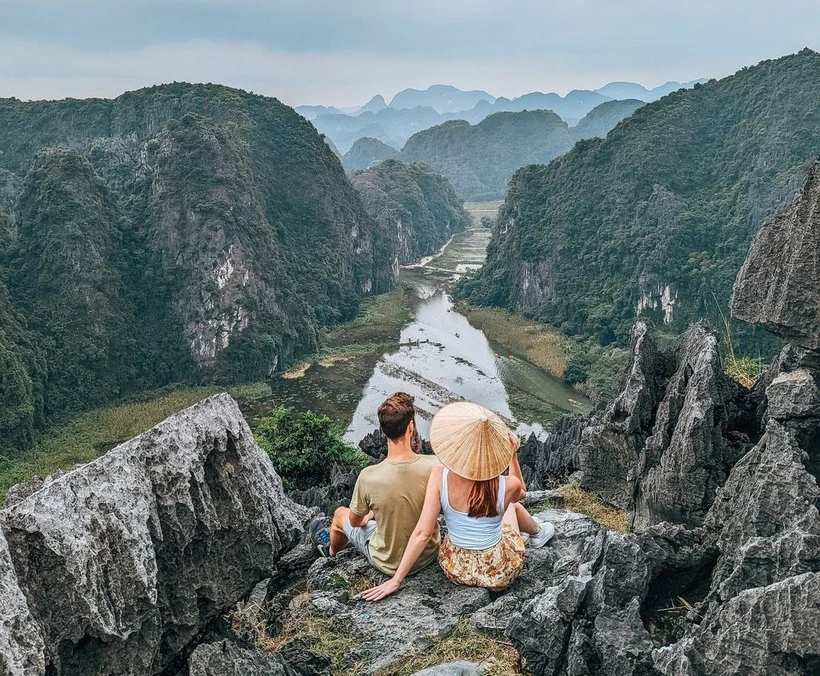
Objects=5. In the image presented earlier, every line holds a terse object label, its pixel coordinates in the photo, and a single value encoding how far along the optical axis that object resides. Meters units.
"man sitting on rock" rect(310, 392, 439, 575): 4.64
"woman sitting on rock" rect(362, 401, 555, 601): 4.44
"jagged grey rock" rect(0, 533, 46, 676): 3.25
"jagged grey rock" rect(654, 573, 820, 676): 3.55
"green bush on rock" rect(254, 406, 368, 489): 16.48
